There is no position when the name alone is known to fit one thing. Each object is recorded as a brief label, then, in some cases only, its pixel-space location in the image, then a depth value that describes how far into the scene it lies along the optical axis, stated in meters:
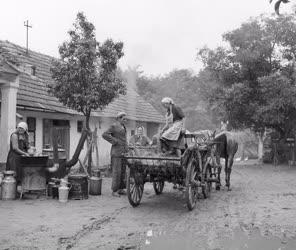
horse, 12.72
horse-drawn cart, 8.70
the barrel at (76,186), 10.43
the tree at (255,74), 21.58
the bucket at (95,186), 11.21
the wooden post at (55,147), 11.40
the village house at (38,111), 12.99
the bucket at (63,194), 10.03
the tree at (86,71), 13.84
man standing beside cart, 11.13
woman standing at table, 10.41
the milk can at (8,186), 10.12
